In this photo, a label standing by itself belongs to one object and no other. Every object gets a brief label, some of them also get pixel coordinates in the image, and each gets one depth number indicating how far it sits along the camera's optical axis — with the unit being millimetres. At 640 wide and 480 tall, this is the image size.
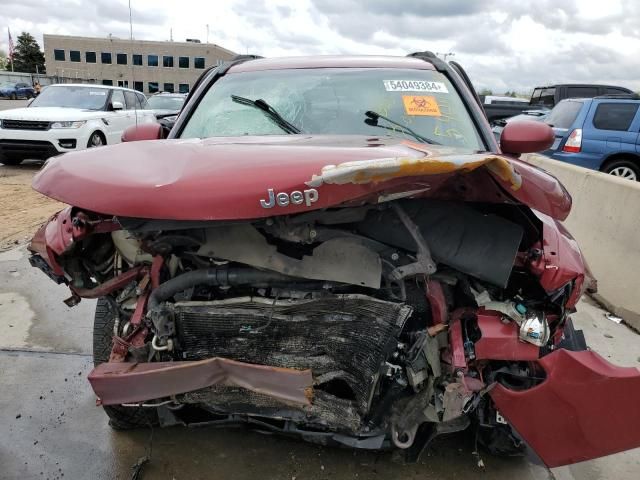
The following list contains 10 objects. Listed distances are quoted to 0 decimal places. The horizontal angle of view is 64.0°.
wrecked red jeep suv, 1648
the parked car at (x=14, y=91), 40094
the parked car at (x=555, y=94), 13695
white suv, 9500
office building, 55031
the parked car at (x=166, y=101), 14579
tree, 77688
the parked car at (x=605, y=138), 8562
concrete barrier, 4305
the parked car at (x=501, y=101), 18870
